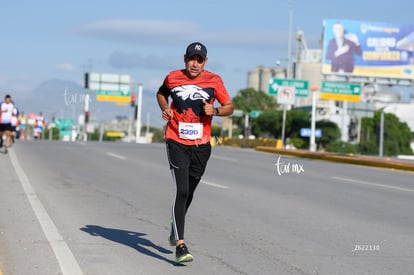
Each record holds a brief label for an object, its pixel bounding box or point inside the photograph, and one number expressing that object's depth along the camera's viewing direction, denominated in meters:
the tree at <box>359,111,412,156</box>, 103.25
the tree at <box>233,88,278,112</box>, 132.00
